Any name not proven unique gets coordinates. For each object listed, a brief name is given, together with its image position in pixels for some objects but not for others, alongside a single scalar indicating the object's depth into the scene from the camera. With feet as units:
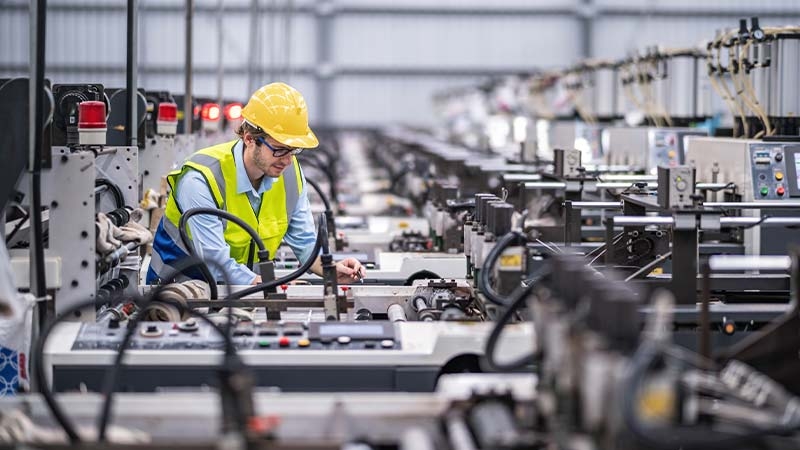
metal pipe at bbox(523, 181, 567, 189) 20.18
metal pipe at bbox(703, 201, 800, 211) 14.60
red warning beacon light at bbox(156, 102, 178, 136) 21.86
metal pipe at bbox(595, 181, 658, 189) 20.36
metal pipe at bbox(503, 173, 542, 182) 22.06
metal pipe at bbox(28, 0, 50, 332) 11.54
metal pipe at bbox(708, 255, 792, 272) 10.01
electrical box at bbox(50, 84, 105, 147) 15.69
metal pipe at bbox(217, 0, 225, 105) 29.99
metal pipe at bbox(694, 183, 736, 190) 19.52
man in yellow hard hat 15.67
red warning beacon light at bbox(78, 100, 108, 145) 14.66
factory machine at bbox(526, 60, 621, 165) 32.53
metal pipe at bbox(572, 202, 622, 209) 16.62
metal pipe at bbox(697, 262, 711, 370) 9.37
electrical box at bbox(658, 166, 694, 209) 13.69
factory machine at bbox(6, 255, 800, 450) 7.32
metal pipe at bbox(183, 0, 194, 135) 23.71
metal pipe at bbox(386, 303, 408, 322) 14.10
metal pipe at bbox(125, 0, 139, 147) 17.29
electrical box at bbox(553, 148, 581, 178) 21.40
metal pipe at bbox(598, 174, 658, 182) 21.81
